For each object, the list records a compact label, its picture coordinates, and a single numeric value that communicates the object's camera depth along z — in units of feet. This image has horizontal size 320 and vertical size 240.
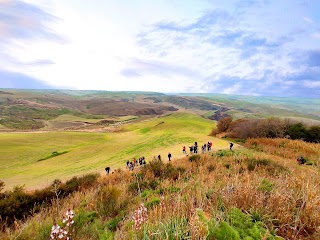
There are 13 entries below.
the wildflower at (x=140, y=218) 11.04
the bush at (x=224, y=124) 164.35
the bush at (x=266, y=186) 16.79
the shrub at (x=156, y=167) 40.43
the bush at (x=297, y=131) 116.88
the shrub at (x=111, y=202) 20.31
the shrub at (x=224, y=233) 8.91
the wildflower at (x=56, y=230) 9.96
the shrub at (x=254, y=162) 38.71
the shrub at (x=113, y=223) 16.05
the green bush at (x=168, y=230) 9.47
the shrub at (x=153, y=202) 17.43
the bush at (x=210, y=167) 40.51
